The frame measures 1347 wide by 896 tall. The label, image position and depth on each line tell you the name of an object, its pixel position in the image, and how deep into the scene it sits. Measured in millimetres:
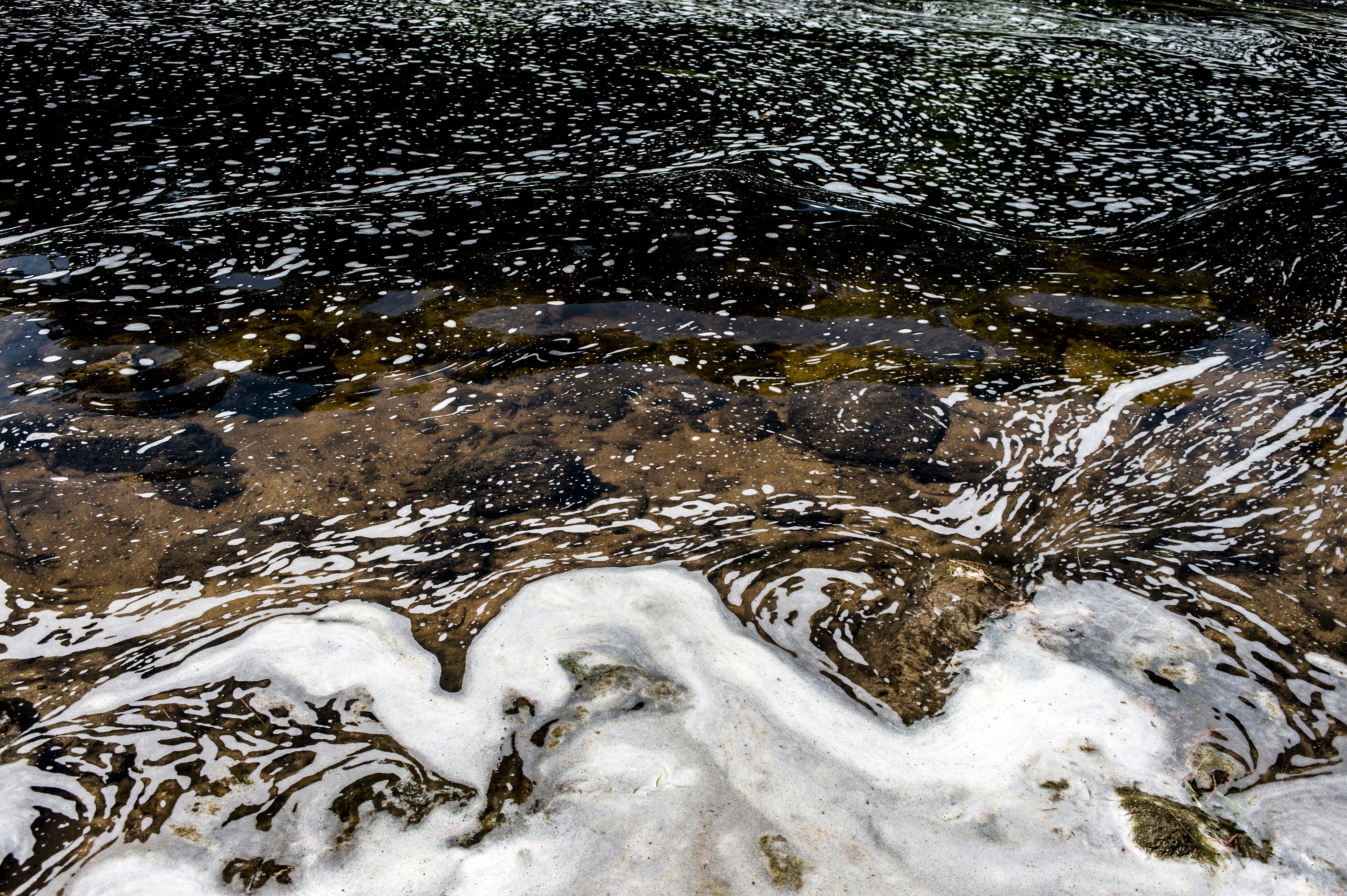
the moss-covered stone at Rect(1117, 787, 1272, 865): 2070
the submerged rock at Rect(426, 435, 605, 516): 3191
